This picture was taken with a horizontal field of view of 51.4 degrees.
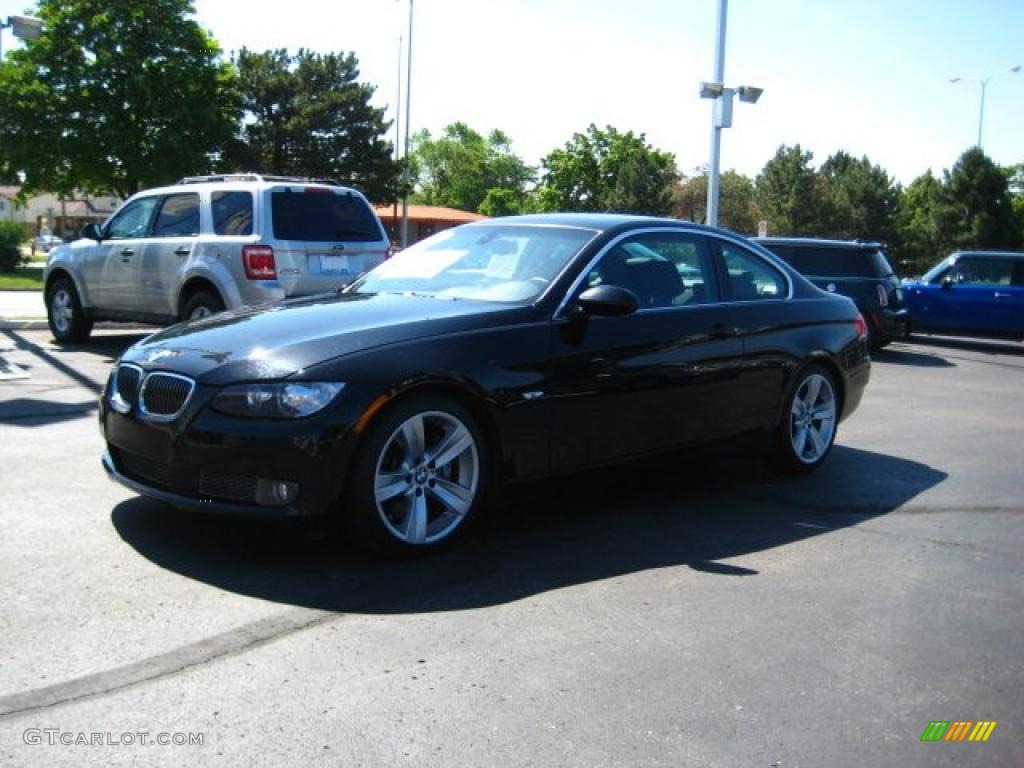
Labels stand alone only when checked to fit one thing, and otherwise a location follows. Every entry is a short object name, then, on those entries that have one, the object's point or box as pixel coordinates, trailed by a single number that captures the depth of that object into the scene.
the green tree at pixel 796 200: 67.50
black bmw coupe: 4.39
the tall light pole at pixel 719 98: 21.50
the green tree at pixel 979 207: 56.93
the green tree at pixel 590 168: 76.19
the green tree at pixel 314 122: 53.44
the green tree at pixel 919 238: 59.66
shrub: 32.84
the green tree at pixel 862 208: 68.19
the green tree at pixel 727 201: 69.38
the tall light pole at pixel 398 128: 55.72
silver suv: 10.18
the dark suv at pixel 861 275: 15.89
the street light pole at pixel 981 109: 53.16
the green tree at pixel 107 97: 37.34
